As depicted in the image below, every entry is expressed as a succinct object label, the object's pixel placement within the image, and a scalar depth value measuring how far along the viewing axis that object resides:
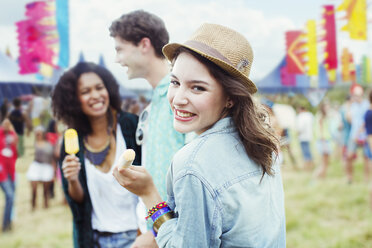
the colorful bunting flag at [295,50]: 4.81
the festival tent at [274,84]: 8.18
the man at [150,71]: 1.47
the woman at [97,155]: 1.88
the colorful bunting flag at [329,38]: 4.43
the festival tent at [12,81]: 4.24
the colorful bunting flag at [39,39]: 3.64
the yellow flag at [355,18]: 3.68
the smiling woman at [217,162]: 0.93
